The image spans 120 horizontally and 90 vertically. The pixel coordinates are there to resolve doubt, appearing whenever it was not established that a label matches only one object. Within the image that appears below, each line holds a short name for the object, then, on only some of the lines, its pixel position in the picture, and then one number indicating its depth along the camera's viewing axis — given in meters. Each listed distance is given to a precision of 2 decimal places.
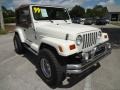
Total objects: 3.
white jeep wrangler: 2.12
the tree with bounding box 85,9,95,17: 39.56
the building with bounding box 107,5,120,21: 30.56
